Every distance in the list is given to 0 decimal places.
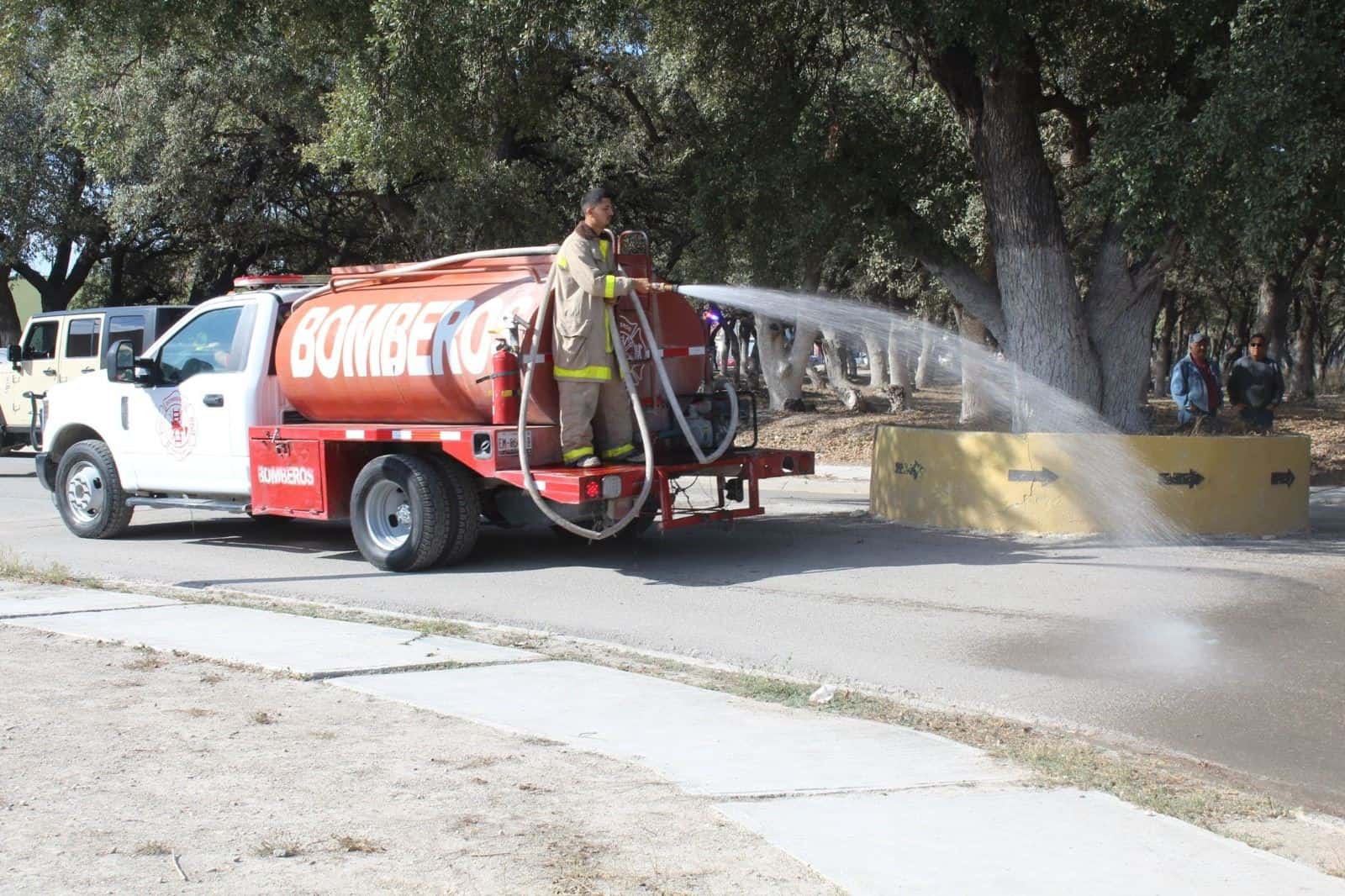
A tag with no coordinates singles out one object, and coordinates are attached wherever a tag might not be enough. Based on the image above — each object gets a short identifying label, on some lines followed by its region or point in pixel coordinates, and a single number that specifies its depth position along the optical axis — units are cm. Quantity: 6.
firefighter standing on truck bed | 948
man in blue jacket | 1588
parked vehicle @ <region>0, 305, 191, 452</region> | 1862
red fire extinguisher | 965
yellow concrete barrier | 1134
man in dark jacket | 1695
